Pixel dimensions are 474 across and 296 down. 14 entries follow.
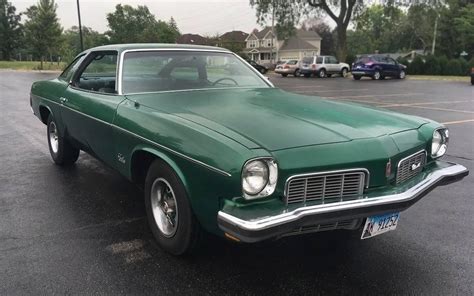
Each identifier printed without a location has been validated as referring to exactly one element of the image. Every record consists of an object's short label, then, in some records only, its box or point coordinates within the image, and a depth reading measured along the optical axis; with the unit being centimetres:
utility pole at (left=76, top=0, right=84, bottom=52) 3764
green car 249
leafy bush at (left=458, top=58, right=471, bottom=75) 3478
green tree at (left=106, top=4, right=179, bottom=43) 6969
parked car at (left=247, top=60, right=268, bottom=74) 3805
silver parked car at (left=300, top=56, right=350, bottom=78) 3002
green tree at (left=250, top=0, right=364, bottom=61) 3831
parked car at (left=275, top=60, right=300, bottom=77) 3192
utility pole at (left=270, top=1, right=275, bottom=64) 3946
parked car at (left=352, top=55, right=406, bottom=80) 2708
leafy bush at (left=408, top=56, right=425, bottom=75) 3538
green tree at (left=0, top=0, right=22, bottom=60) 7488
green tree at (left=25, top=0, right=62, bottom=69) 4394
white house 7781
